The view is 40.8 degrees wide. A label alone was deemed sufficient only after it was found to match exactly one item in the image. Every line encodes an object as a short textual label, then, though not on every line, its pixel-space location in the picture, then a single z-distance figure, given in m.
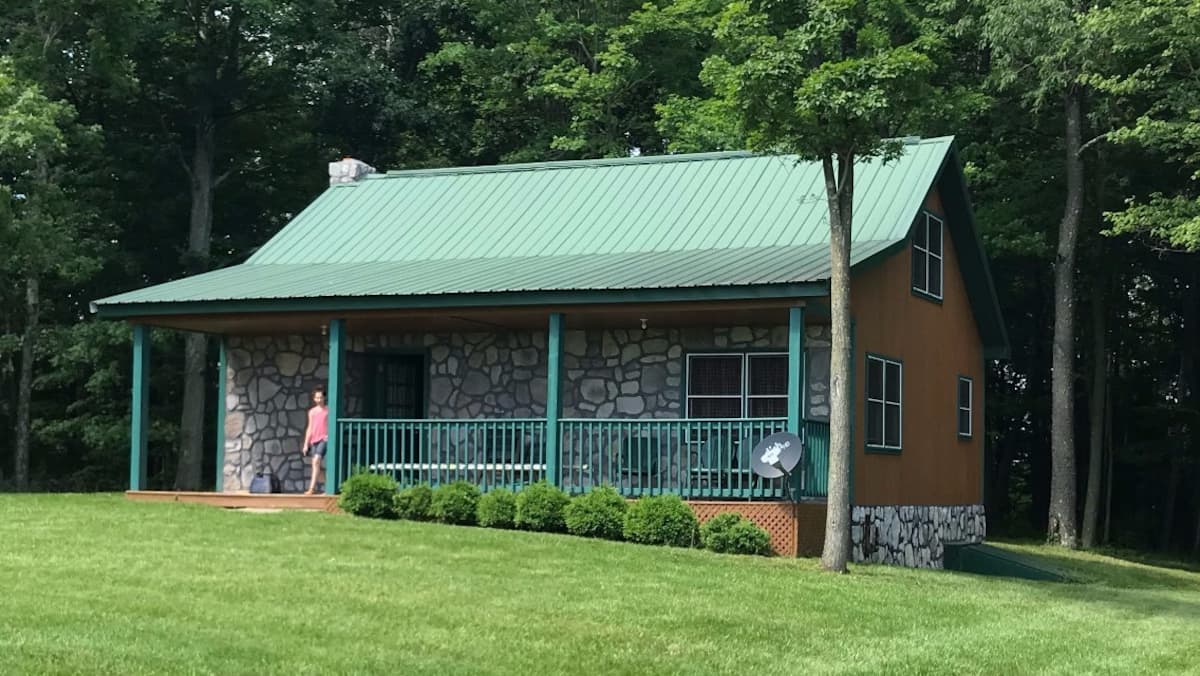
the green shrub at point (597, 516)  17.03
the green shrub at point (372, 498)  18.14
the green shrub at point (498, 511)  17.47
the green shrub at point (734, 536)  16.70
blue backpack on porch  21.09
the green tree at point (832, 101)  14.95
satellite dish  16.53
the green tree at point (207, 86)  30.80
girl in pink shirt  19.69
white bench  18.72
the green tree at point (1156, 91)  23.94
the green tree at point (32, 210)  24.33
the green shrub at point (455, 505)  17.75
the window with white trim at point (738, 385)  19.22
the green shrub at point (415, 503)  17.94
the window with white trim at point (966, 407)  23.83
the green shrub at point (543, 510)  17.31
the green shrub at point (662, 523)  16.77
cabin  17.98
